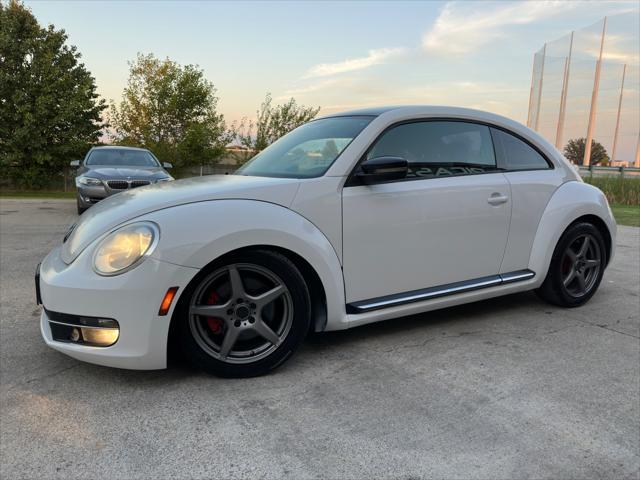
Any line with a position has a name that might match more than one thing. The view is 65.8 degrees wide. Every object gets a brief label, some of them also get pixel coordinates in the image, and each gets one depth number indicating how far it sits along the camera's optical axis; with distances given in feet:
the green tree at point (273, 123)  88.74
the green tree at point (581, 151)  143.81
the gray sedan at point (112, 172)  30.12
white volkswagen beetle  7.89
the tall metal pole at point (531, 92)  145.05
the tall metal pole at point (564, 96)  132.36
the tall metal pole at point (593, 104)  125.70
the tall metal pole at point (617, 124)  124.77
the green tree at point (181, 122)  77.00
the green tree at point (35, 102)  64.95
